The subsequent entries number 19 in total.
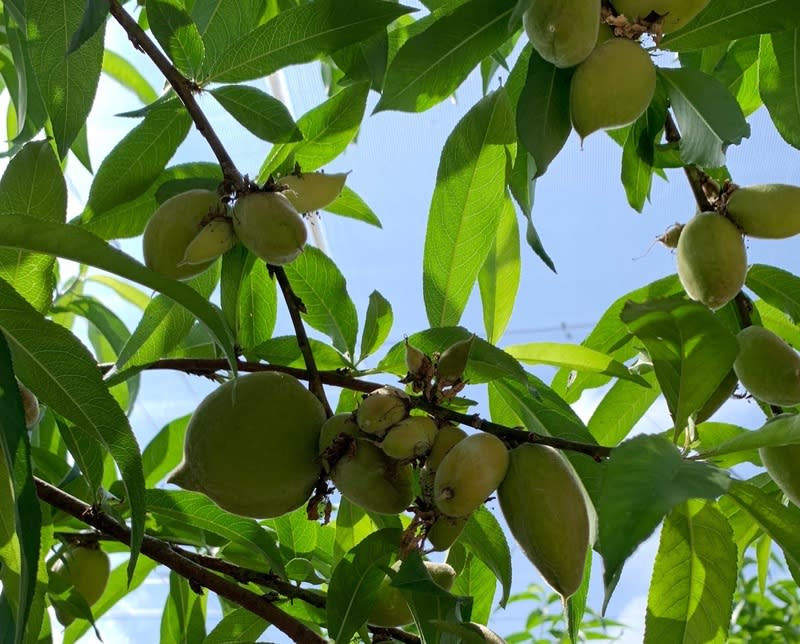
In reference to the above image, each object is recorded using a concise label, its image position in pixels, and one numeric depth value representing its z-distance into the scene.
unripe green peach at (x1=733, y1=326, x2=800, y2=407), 0.64
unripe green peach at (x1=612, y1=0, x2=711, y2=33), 0.62
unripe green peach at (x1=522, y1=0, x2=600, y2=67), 0.58
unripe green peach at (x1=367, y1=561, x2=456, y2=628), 0.69
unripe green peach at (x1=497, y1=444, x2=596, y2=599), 0.55
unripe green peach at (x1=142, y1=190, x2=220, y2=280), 0.64
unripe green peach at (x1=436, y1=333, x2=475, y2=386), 0.59
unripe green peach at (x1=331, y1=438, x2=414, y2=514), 0.59
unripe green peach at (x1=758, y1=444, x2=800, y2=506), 0.62
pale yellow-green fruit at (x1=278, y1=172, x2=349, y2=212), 0.69
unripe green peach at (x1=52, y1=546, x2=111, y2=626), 0.84
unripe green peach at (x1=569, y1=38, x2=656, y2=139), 0.61
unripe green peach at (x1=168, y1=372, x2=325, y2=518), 0.62
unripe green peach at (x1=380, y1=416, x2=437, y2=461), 0.57
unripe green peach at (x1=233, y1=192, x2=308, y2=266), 0.61
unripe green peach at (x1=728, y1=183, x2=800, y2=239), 0.68
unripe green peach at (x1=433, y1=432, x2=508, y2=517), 0.54
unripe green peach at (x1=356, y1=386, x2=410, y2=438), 0.58
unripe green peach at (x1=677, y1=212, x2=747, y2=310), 0.67
